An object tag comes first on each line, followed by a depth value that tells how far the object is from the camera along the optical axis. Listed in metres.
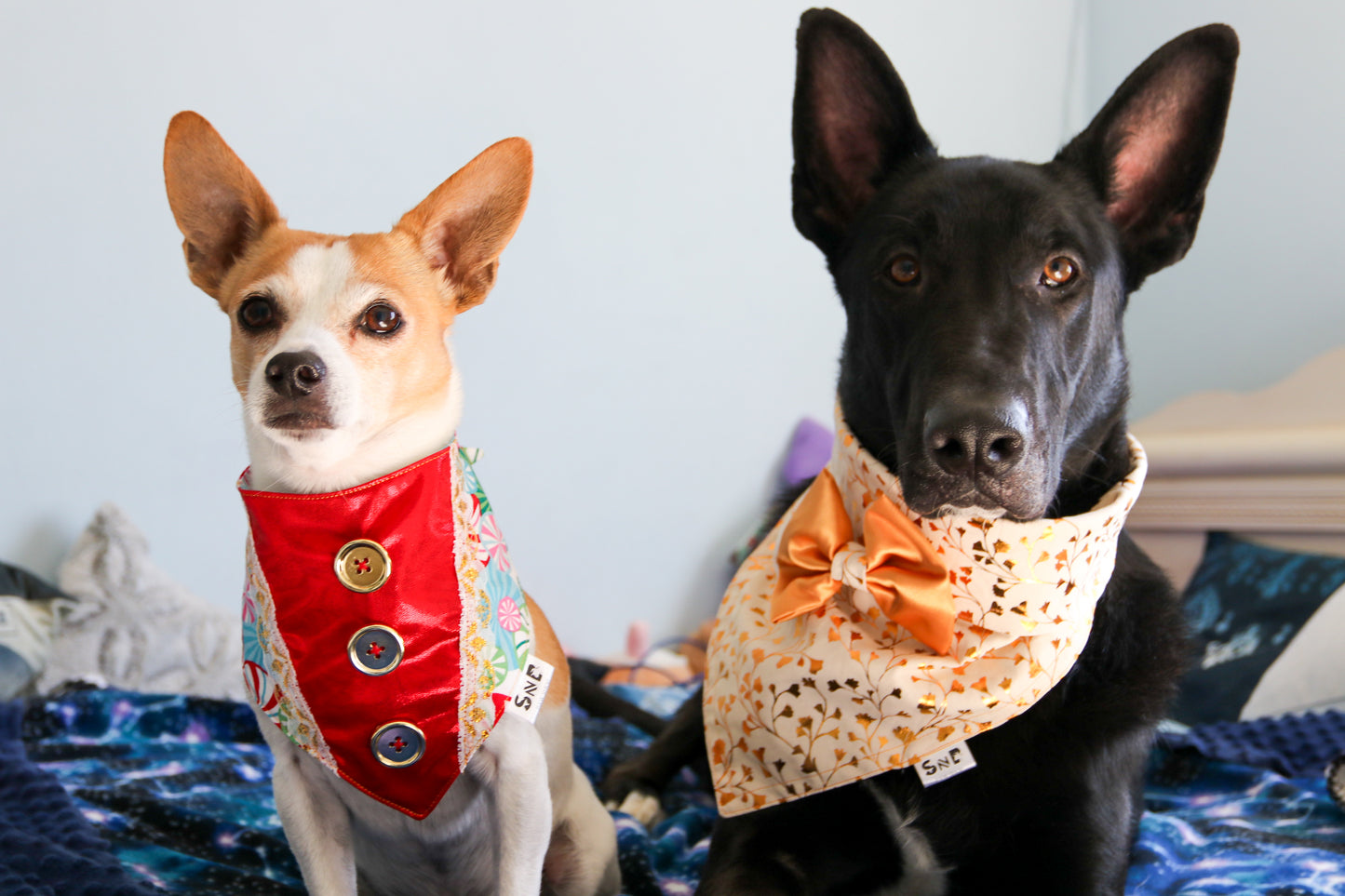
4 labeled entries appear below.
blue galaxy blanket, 1.32
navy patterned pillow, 2.32
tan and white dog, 1.12
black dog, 1.18
